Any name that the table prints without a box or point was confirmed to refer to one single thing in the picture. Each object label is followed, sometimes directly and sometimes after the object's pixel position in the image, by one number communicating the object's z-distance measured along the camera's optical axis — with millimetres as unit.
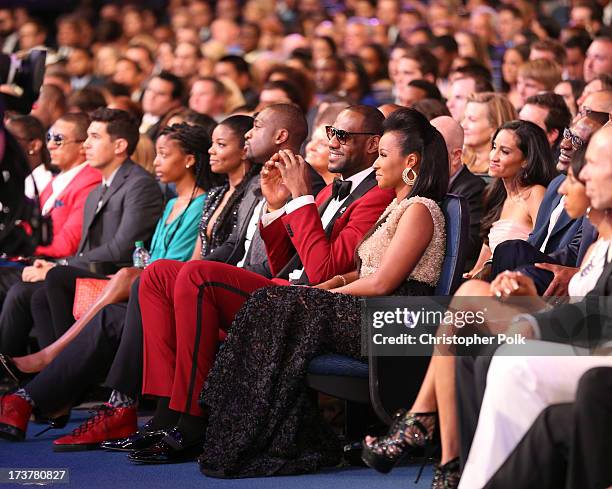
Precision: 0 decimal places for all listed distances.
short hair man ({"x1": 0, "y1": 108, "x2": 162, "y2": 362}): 12617
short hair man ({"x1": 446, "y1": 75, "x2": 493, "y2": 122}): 15055
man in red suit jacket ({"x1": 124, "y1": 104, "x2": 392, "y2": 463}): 10062
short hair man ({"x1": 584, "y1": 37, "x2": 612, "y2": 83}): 15945
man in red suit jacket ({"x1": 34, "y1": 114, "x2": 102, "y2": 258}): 14516
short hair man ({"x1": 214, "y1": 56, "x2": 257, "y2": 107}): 21250
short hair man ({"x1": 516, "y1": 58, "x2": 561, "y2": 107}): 15211
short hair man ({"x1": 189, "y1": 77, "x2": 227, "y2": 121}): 17984
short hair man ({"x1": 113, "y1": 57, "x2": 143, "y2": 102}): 22516
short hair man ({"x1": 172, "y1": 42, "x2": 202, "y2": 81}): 22891
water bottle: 13109
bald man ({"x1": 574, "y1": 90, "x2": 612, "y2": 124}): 10966
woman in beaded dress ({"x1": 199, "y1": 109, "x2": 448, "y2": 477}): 9586
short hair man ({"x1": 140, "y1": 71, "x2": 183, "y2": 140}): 18406
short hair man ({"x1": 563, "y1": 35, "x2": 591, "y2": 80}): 18422
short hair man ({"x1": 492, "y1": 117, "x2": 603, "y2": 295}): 8703
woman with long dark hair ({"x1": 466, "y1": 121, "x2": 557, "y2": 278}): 11187
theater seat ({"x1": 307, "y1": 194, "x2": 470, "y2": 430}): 9273
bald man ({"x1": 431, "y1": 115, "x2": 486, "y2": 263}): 11828
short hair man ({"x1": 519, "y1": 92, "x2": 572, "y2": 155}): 12625
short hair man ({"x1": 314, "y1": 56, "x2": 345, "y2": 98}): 19625
